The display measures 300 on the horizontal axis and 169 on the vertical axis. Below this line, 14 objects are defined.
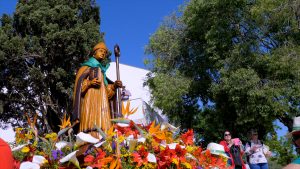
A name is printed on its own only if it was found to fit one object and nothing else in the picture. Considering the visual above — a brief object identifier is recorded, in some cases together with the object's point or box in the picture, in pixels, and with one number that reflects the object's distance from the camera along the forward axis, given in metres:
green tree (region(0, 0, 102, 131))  19.89
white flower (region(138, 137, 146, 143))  3.22
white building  28.03
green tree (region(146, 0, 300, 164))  16.02
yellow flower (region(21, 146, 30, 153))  3.24
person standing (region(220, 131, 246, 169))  8.07
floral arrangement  3.02
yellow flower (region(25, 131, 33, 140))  3.36
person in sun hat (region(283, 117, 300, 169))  2.09
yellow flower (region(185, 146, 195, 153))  3.55
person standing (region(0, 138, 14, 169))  1.58
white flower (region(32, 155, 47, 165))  3.15
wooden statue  6.05
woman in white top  8.24
